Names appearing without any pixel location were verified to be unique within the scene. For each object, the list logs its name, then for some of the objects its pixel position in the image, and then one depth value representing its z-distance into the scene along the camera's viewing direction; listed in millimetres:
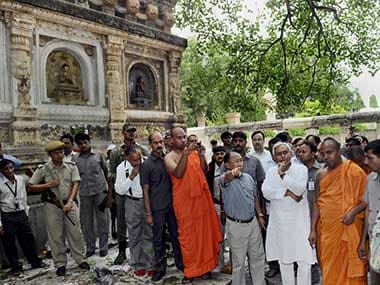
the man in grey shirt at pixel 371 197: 3188
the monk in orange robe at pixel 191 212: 4316
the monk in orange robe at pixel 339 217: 3484
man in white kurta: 3846
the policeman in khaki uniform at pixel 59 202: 4863
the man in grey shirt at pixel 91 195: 5512
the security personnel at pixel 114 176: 5223
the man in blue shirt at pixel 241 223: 3963
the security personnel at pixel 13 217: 5008
